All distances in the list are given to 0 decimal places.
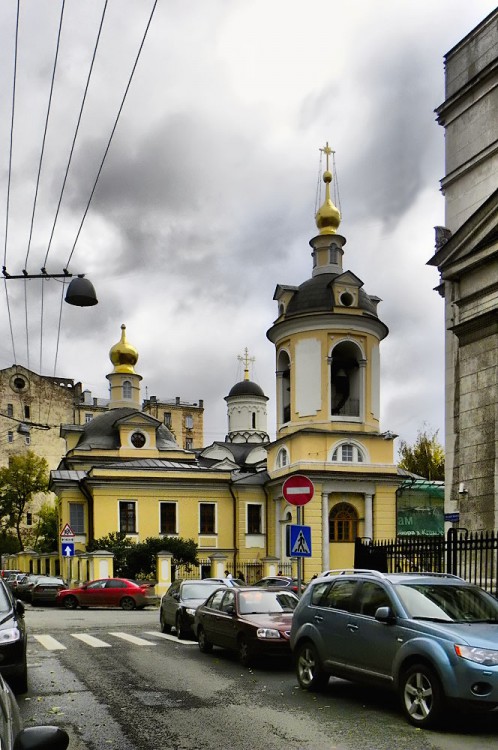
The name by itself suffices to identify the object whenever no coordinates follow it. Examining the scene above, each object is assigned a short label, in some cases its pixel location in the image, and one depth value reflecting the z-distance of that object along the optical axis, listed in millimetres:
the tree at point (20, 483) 74750
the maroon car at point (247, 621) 13398
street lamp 14133
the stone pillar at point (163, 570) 41000
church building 44875
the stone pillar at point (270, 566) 42000
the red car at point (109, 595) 33656
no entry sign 15870
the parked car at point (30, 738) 3268
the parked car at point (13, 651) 10688
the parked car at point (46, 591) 36625
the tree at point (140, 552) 44312
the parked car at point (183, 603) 18688
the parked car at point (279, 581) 28956
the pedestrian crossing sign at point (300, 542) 15758
